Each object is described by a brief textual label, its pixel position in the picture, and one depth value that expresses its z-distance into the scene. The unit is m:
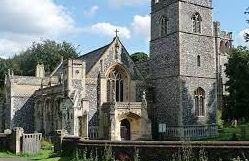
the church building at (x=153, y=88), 33.84
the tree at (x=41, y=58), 68.56
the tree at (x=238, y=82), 38.42
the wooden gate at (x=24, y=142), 27.14
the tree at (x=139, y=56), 80.27
